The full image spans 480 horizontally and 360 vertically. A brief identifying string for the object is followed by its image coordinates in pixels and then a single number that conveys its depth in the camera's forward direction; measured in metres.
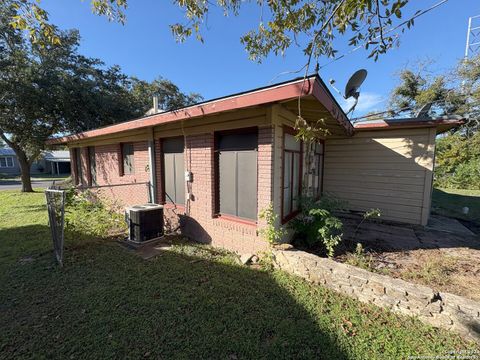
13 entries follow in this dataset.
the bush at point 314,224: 3.54
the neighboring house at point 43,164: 28.88
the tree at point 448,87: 9.73
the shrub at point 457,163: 13.23
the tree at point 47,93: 9.04
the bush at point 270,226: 3.46
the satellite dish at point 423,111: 5.78
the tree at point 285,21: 2.72
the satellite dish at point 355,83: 5.01
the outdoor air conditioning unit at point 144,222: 4.45
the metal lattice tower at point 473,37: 9.88
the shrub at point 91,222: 4.79
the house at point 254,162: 3.50
